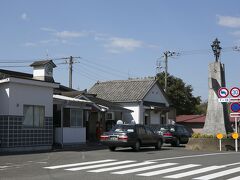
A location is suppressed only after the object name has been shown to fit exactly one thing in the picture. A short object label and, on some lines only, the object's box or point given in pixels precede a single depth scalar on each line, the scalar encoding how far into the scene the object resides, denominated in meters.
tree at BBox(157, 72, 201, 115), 62.62
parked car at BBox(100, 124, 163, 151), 24.52
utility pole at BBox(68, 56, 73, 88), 53.16
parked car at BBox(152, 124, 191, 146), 32.19
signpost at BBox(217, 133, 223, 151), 26.60
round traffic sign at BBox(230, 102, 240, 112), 26.25
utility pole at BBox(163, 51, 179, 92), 52.61
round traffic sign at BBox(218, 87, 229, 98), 26.75
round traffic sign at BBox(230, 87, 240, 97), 26.03
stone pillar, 28.72
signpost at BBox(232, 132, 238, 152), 26.55
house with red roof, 58.03
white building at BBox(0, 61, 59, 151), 24.16
